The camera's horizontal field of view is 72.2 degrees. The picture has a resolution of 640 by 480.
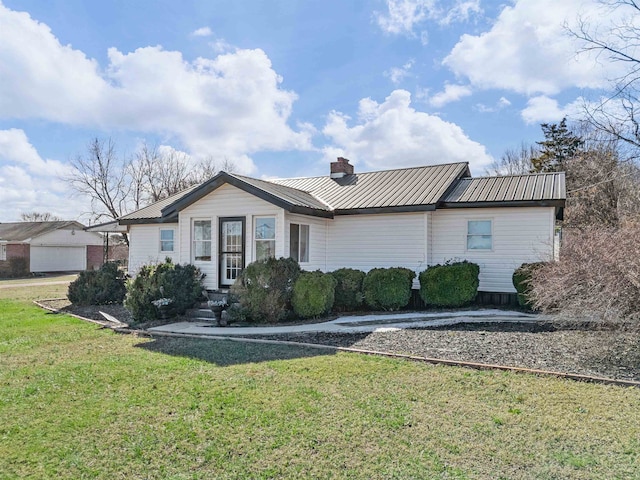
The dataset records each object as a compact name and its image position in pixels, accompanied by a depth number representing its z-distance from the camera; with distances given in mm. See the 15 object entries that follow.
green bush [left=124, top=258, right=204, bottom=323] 11094
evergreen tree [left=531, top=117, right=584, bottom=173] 29406
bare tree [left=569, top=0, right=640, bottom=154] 10633
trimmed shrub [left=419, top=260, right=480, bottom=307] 11805
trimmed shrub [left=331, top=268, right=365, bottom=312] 12133
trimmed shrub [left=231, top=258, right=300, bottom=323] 10742
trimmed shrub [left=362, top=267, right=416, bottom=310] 11961
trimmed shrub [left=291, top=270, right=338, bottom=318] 10961
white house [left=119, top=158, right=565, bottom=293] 12266
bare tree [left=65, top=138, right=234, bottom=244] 35312
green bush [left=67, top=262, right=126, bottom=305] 14320
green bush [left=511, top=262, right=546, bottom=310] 11161
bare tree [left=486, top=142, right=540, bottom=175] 34812
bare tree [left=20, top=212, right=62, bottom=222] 58094
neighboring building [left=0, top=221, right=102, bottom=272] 33969
